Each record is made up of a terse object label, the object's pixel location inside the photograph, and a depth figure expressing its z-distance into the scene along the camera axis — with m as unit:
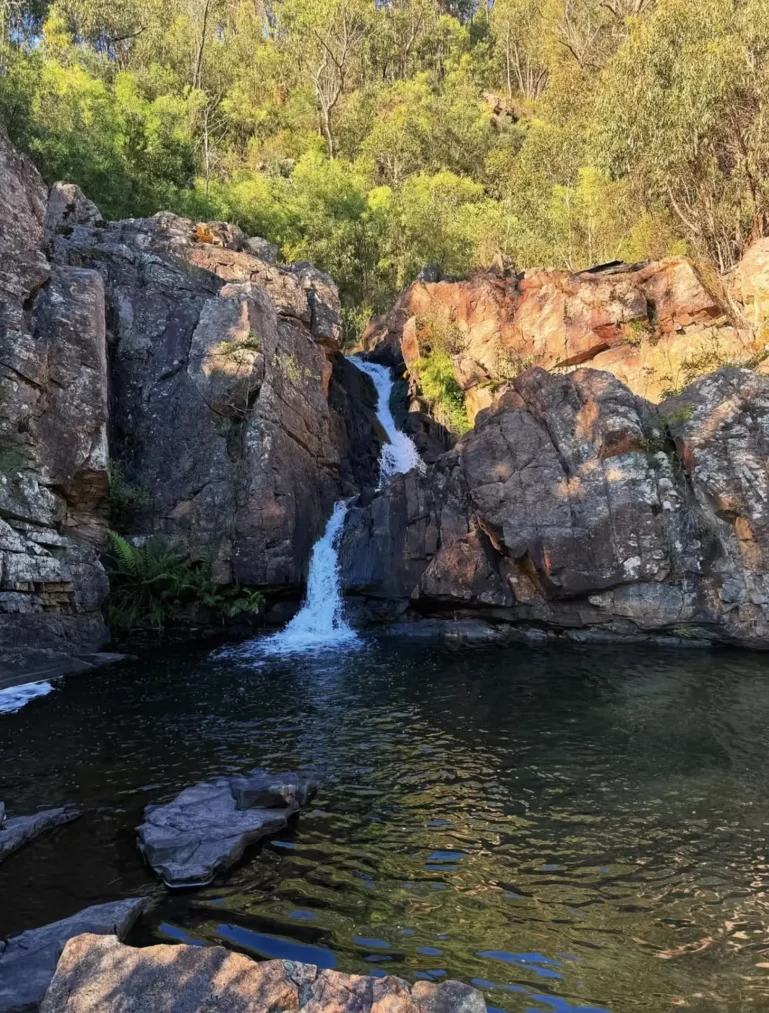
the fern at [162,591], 20.09
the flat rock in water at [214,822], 7.45
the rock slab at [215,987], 4.57
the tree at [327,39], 48.88
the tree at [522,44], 62.59
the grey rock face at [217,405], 21.84
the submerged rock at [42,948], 5.33
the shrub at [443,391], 32.00
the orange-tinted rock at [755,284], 26.58
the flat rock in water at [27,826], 7.89
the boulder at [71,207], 27.86
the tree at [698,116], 25.44
